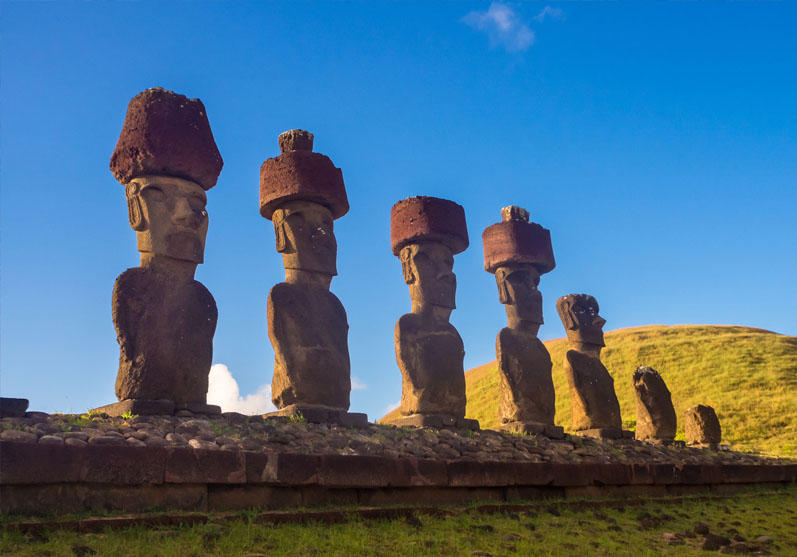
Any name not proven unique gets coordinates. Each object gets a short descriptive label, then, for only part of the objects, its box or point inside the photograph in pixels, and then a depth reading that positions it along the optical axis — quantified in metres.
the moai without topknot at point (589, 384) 13.73
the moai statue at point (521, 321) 12.69
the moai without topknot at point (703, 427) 15.95
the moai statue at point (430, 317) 11.20
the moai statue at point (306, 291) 9.60
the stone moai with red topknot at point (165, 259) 8.34
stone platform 5.84
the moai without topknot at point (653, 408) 15.33
